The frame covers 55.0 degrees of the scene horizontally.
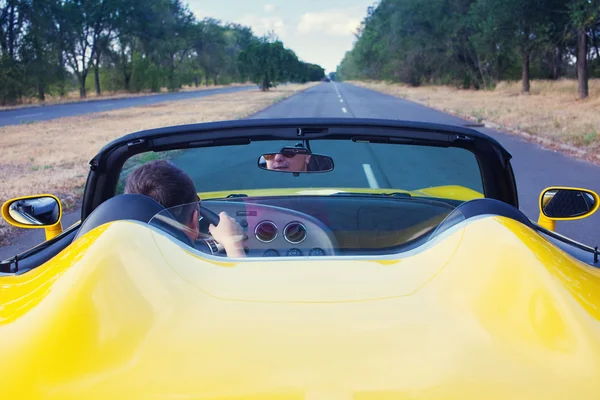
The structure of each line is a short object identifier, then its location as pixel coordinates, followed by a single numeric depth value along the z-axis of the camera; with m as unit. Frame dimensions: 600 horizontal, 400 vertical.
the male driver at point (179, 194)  2.01
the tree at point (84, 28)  63.72
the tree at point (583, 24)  21.59
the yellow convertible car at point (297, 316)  1.16
